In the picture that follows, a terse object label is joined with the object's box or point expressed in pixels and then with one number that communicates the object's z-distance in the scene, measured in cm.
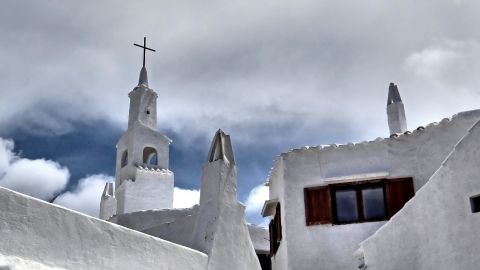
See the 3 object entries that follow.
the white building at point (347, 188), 1543
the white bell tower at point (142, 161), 2402
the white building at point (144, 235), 732
